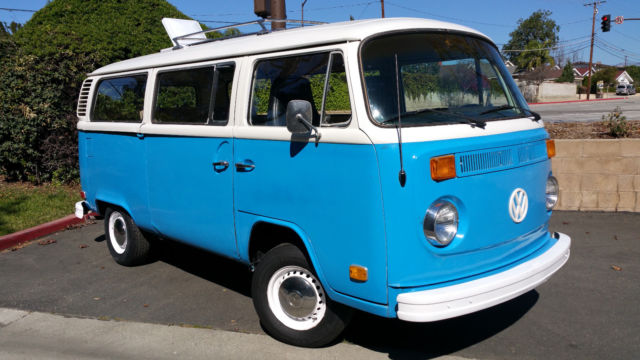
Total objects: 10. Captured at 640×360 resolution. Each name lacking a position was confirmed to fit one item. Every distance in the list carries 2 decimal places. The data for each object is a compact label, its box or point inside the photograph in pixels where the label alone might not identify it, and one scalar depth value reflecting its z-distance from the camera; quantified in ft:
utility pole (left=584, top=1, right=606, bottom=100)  184.83
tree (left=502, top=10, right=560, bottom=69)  263.90
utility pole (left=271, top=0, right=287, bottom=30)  26.43
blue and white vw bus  10.69
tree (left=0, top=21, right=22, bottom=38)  49.35
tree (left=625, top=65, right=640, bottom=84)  298.54
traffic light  112.06
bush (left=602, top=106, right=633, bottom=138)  27.43
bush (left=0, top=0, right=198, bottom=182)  32.55
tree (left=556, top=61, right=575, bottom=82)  270.67
